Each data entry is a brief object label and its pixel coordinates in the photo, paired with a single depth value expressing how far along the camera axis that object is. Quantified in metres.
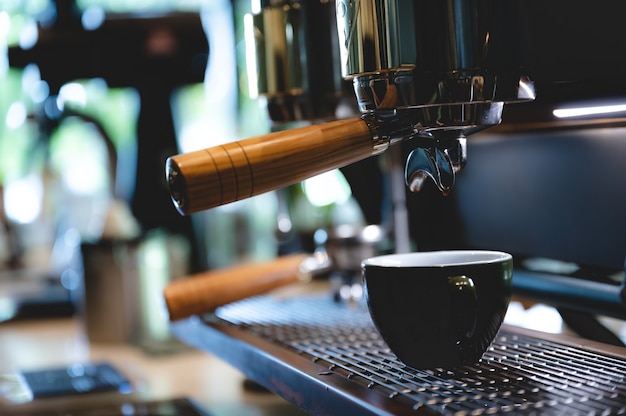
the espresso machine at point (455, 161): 0.63
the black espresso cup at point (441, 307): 0.66
